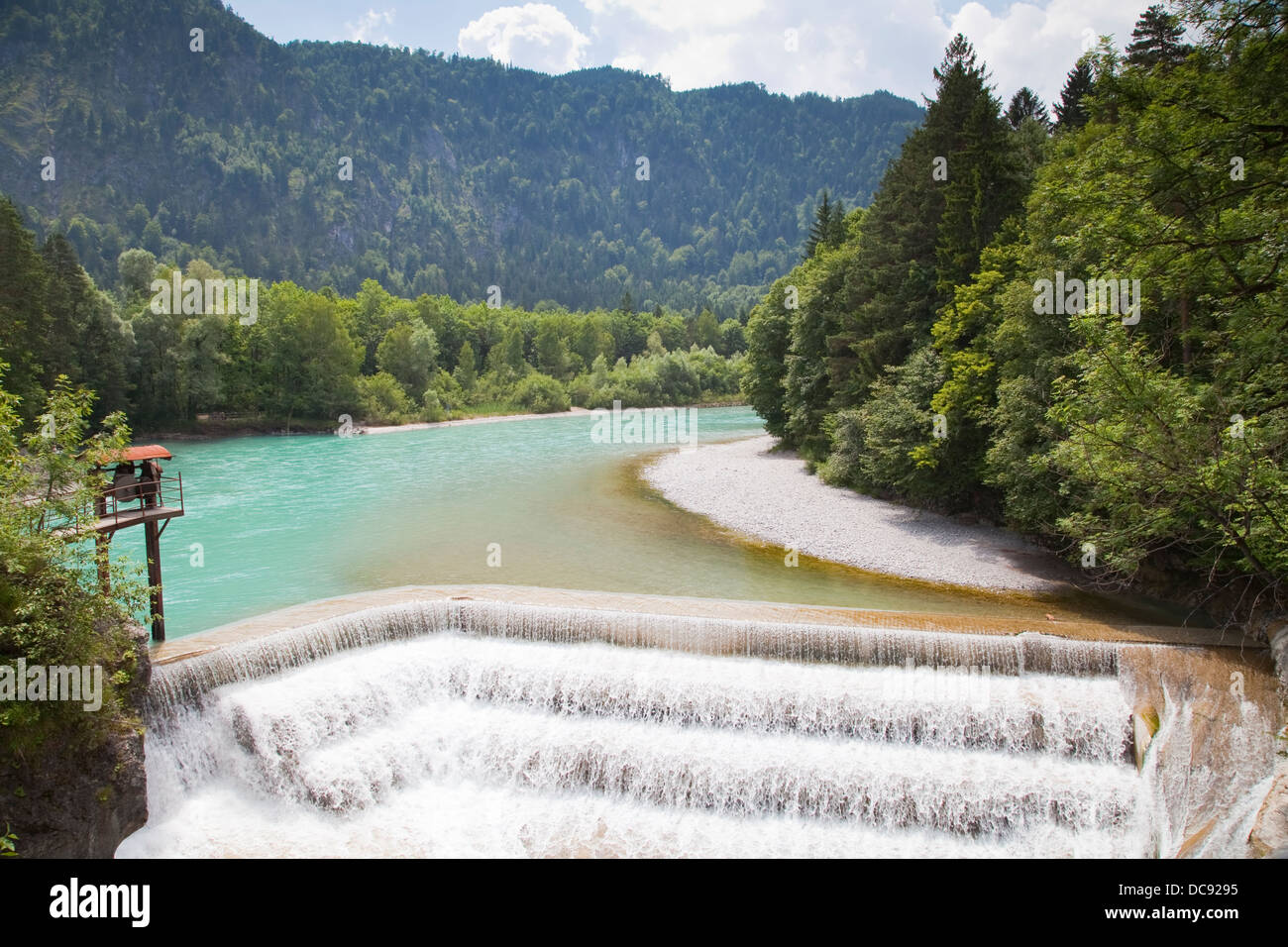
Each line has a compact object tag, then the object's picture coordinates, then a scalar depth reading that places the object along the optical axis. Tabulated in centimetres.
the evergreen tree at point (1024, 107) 4481
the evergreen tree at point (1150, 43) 2820
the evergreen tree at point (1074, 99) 3650
